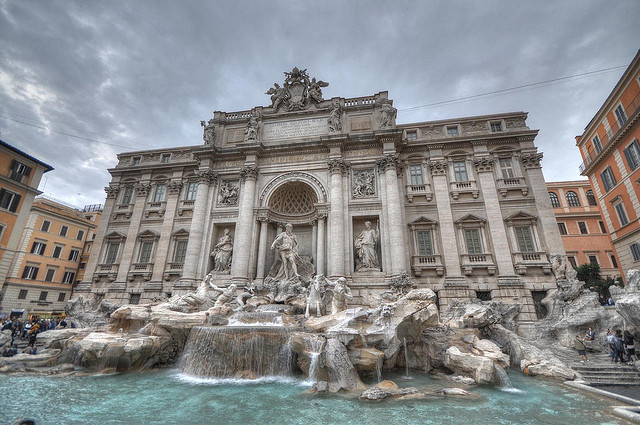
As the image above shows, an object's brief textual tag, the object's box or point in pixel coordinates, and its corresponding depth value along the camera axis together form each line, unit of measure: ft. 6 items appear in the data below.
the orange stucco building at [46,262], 84.38
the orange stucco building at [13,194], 66.08
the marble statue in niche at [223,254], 60.59
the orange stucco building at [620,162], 57.06
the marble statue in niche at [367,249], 55.36
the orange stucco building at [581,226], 93.71
